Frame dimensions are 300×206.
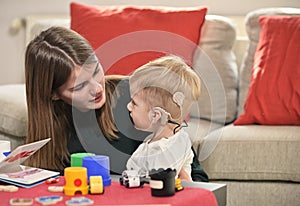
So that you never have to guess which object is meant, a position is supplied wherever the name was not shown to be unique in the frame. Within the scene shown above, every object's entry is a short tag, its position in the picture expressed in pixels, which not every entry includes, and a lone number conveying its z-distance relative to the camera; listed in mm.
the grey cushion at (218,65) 4211
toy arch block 2270
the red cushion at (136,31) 4224
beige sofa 3637
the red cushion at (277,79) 3912
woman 3077
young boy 2623
